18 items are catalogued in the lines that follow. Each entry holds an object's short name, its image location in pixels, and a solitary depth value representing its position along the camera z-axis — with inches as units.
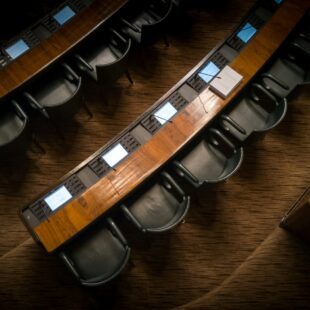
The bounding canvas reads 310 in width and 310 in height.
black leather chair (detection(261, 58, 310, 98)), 106.5
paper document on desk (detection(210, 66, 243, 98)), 95.9
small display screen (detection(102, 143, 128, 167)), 91.7
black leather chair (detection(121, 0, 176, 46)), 106.5
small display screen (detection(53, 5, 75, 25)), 106.9
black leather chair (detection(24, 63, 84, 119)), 102.5
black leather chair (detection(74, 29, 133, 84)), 101.7
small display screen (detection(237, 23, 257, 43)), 103.9
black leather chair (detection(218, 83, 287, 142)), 98.9
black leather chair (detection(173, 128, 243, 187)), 96.6
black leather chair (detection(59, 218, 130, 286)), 89.4
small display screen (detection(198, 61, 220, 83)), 99.5
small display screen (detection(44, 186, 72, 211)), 88.7
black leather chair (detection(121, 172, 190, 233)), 92.9
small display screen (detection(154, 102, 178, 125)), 95.3
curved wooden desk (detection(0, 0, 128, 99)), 98.3
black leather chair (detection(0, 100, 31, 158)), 95.0
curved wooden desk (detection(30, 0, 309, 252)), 86.4
